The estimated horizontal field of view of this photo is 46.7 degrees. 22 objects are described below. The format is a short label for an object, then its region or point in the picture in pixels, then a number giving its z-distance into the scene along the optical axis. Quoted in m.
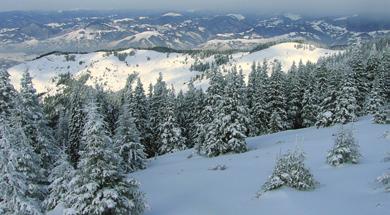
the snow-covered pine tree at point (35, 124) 32.48
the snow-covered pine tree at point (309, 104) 58.97
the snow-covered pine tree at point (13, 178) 19.29
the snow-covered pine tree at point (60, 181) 22.91
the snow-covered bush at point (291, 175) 21.83
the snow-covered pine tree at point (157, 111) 62.28
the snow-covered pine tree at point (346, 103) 46.66
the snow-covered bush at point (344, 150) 25.33
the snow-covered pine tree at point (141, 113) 62.00
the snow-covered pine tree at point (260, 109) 59.81
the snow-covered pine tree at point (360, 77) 56.88
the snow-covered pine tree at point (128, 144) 42.08
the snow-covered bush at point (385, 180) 19.68
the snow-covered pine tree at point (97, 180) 20.81
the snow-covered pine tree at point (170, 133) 59.16
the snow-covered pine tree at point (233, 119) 40.19
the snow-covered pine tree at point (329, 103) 48.22
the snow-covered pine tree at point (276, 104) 59.03
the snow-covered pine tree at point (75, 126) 58.88
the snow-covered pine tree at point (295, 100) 62.38
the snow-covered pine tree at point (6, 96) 33.59
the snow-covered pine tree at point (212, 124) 40.94
